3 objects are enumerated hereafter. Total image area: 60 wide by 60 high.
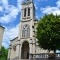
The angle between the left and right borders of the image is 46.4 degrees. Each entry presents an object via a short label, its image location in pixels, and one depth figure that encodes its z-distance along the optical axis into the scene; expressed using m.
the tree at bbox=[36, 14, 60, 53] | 11.99
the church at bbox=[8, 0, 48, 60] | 19.07
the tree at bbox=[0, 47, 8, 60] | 25.06
